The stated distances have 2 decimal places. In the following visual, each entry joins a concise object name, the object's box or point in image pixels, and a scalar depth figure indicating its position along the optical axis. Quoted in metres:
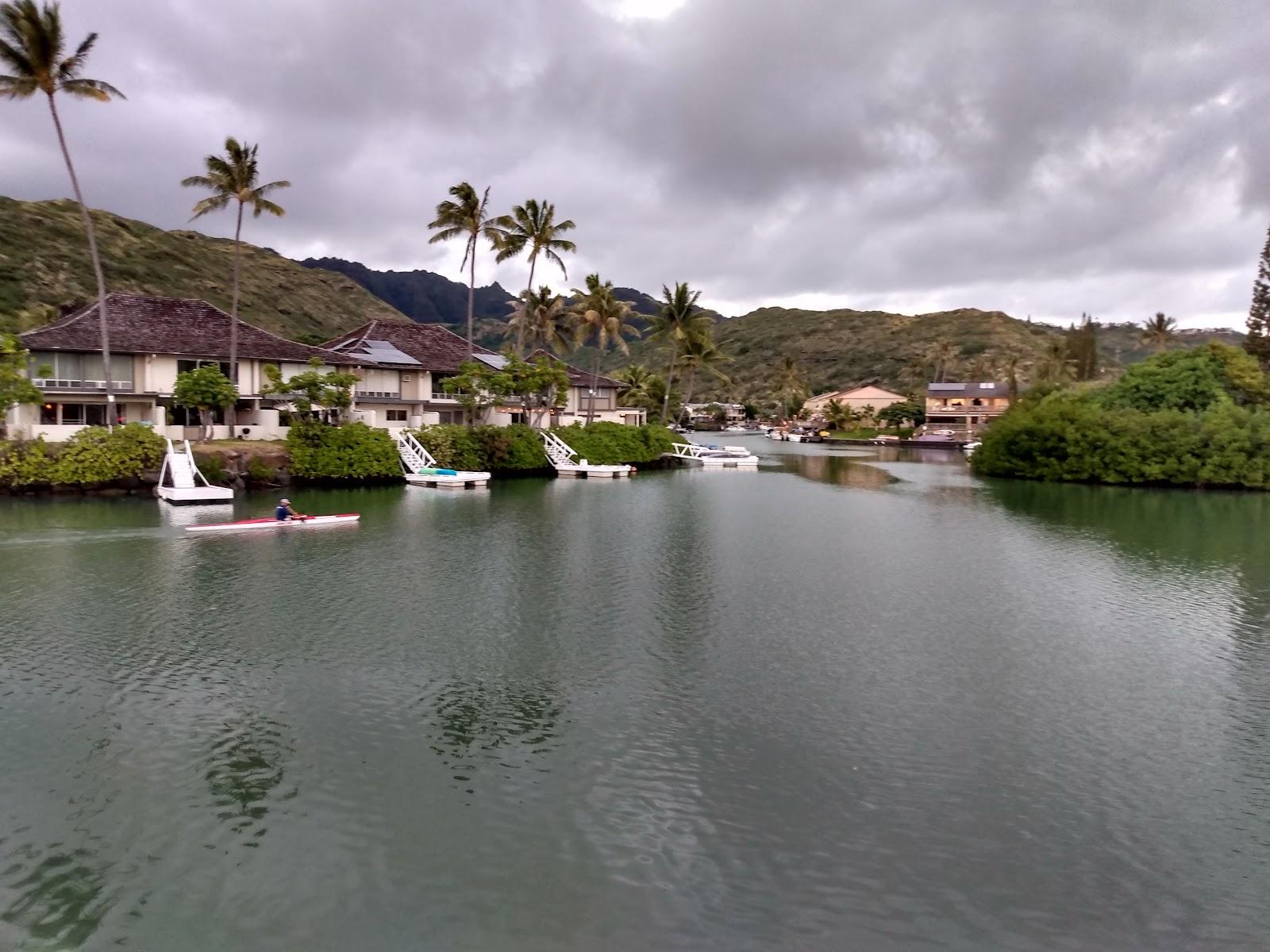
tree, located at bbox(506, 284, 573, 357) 78.31
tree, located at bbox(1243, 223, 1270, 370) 79.62
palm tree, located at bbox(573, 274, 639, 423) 75.94
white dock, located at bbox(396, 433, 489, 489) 54.94
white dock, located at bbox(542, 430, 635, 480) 66.50
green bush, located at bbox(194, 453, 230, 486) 48.66
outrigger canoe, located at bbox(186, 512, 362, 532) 34.72
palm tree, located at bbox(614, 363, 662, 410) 114.31
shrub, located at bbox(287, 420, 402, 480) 53.53
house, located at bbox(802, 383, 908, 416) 171.12
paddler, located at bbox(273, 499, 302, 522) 36.41
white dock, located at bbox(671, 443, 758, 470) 81.62
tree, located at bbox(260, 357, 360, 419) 53.69
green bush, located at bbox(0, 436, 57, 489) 44.34
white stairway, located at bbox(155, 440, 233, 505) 43.25
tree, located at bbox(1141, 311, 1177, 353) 134.38
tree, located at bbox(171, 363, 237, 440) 50.19
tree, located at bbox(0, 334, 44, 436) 43.78
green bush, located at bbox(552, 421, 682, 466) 71.12
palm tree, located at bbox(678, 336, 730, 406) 85.69
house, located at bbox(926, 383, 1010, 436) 150.50
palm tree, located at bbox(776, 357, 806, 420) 185.88
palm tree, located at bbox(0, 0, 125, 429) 42.22
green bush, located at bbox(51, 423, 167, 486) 45.44
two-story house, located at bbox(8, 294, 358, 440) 50.47
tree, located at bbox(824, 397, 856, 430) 162.88
